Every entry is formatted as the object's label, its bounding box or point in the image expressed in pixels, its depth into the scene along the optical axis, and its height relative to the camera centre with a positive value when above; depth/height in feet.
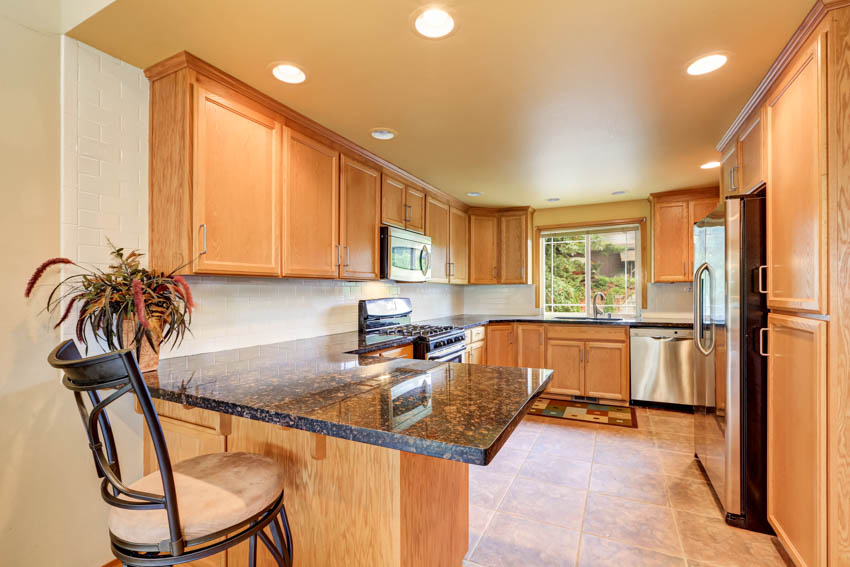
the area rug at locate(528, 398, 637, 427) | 12.18 -4.15
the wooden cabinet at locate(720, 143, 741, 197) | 8.09 +2.40
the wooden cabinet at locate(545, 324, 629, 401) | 13.42 -2.61
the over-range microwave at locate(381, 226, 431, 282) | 10.12 +0.82
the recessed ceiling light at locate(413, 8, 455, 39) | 4.80 +3.27
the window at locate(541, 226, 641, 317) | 15.30 +0.60
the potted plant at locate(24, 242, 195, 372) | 4.70 -0.20
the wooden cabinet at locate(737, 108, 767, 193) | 6.61 +2.29
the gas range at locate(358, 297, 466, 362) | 9.51 -1.19
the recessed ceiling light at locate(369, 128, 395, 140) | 8.36 +3.25
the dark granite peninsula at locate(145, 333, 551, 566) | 3.22 -1.21
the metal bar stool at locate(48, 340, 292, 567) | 2.81 -1.79
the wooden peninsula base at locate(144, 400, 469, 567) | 4.09 -2.32
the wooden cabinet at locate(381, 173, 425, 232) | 10.46 +2.28
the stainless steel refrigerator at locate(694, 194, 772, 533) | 6.39 -1.30
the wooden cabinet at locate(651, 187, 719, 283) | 13.12 +1.93
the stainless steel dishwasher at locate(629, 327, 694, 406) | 12.65 -2.61
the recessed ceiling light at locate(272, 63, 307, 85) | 5.96 +3.27
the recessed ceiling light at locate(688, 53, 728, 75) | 5.75 +3.26
